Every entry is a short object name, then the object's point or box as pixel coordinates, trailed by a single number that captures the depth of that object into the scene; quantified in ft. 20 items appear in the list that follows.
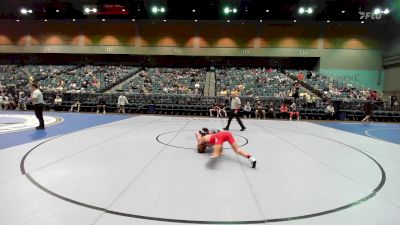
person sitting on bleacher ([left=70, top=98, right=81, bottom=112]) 63.46
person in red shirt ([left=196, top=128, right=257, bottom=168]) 18.63
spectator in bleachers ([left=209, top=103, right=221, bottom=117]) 60.84
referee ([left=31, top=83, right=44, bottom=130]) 32.53
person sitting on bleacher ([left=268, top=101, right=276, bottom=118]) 61.36
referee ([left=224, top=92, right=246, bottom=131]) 37.14
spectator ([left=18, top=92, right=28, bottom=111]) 62.38
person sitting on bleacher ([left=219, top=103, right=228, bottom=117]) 60.90
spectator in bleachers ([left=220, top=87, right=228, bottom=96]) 71.15
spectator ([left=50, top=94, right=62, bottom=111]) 63.72
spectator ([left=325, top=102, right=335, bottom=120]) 60.39
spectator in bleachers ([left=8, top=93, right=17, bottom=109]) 62.64
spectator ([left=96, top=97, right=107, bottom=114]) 62.66
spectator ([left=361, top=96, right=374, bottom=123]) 51.25
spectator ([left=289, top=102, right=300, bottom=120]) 58.82
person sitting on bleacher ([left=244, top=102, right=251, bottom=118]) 59.13
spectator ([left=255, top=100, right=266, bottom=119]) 60.23
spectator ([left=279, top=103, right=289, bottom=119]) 60.18
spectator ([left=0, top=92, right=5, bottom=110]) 61.41
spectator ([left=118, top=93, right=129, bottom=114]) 62.39
